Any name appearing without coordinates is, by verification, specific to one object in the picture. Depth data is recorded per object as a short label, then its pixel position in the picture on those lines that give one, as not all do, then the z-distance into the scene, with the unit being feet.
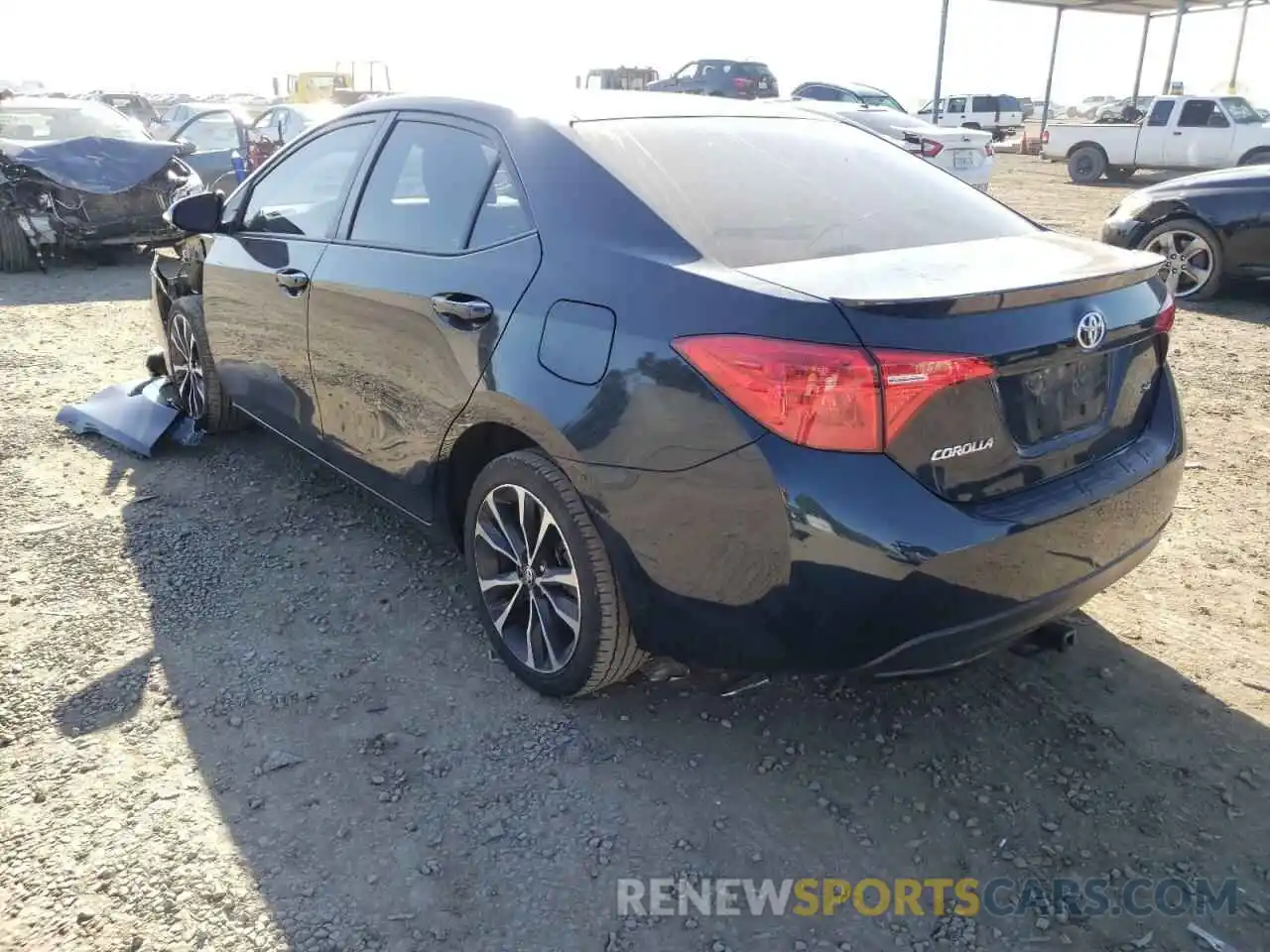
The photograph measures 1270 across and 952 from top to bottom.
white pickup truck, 65.36
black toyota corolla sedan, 7.16
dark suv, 78.23
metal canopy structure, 99.38
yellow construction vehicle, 86.74
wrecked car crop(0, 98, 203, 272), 31.12
